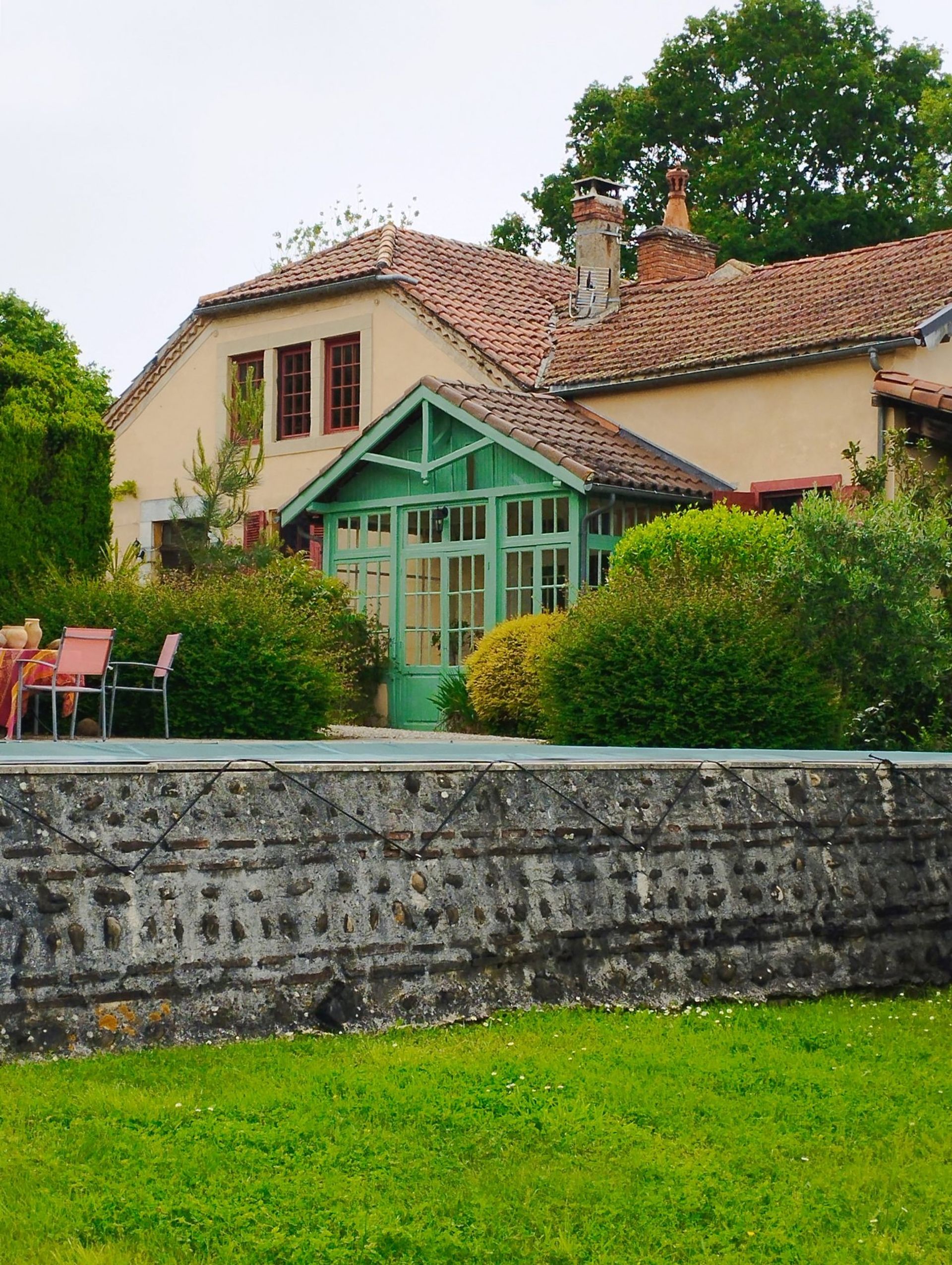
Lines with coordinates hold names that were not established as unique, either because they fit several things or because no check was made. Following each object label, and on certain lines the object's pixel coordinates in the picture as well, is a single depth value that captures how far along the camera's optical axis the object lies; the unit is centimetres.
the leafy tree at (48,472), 1683
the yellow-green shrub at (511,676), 1605
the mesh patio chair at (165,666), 1355
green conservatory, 1720
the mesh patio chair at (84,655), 1245
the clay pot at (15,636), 1359
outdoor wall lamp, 1844
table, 1316
